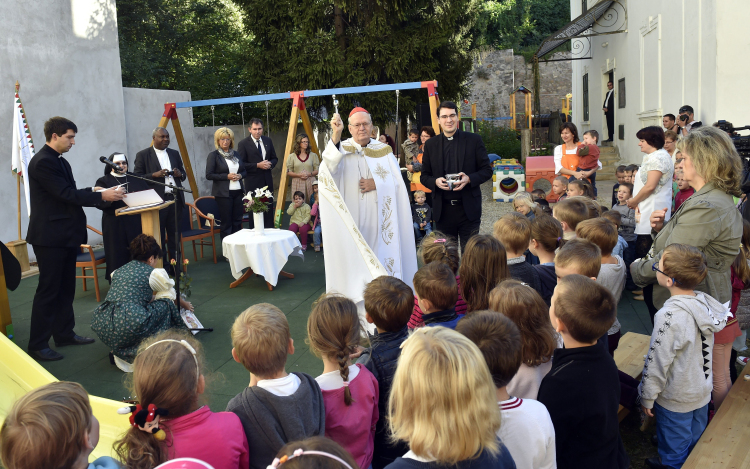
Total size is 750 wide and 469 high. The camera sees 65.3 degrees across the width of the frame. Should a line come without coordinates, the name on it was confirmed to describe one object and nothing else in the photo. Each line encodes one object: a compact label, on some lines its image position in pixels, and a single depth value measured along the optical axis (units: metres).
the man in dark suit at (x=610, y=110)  16.16
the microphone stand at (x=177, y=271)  4.51
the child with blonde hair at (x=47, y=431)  1.45
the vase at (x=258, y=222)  6.56
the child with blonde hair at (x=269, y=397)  2.02
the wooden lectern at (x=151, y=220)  4.68
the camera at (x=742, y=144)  5.29
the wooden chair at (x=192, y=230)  7.69
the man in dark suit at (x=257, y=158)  8.38
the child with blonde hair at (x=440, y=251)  3.41
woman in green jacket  3.07
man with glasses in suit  4.99
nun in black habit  5.80
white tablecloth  6.31
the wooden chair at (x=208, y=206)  8.37
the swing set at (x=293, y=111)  8.09
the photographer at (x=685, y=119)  7.95
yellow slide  3.64
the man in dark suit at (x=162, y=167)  7.13
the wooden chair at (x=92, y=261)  6.22
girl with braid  2.19
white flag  6.34
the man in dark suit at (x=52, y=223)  4.52
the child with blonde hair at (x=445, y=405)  1.44
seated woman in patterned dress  4.08
